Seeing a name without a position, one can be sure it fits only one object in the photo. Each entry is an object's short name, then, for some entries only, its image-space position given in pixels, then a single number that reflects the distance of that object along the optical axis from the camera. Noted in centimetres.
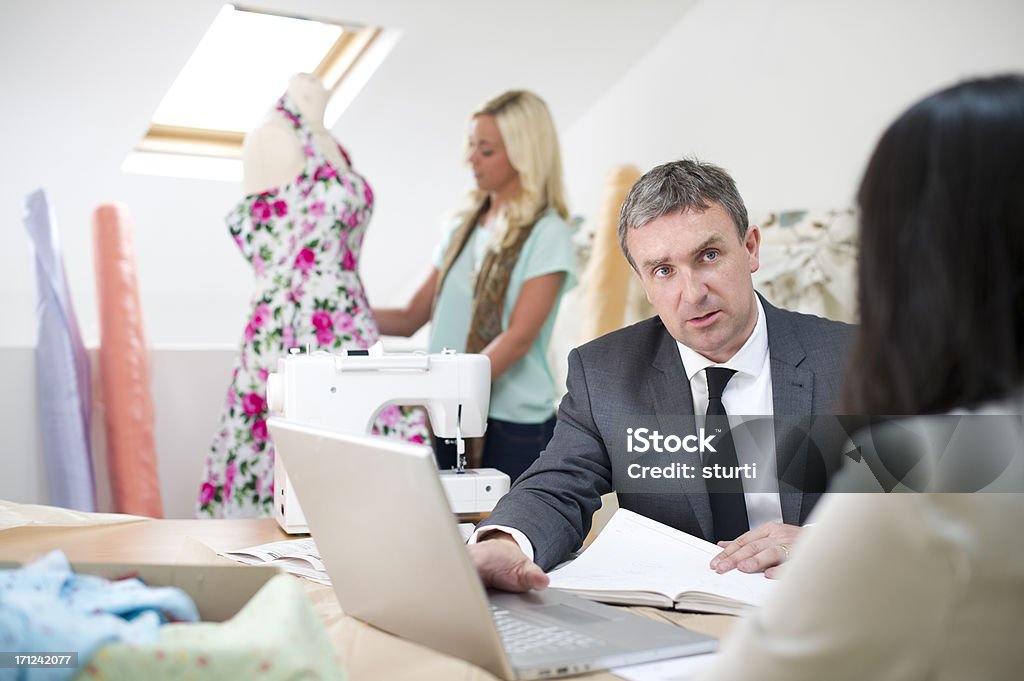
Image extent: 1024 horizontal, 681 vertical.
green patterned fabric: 61
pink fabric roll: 295
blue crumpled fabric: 62
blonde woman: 267
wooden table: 83
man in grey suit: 148
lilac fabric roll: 285
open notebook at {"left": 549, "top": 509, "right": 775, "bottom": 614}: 107
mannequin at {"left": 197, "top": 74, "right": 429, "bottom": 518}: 255
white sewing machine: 167
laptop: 78
